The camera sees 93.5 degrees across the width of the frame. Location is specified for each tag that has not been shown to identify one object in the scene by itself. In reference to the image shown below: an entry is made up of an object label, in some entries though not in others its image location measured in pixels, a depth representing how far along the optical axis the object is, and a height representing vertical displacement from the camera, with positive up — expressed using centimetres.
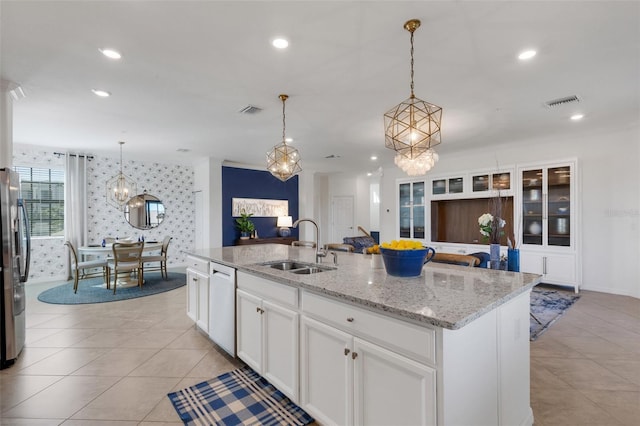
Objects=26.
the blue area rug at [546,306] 340 -131
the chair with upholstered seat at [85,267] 510 -93
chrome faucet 255 -35
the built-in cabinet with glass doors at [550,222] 476 -20
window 594 +33
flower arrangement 344 -18
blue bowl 187 -31
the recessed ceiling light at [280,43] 232 +133
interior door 1001 -16
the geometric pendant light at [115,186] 612 +54
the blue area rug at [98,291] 464 -131
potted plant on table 736 -30
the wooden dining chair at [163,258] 574 -85
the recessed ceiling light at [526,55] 251 +132
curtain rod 613 +124
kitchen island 124 -66
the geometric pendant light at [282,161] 352 +61
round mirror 698 +7
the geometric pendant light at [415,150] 217 +52
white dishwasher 255 -83
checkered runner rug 190 -130
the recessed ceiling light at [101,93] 320 +132
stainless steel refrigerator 259 -50
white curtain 612 +26
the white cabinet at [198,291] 299 -82
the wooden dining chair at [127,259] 509 -77
